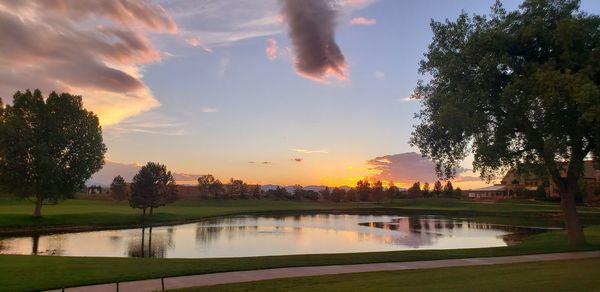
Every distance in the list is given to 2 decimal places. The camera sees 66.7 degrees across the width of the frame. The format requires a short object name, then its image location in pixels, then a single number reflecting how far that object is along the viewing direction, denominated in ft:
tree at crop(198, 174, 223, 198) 441.77
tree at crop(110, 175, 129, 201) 335.06
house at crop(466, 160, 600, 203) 328.70
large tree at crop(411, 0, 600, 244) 76.13
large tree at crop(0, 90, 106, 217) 166.25
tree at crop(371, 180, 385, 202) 518.37
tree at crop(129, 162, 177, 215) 213.05
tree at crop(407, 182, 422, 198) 525.88
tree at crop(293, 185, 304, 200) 488.85
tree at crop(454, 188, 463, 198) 499.34
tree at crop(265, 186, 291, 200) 474.90
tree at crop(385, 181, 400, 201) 523.54
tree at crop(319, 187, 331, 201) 528.87
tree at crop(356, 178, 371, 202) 525.55
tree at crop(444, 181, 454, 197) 496.64
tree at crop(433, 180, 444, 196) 516.16
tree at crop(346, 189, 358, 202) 525.75
